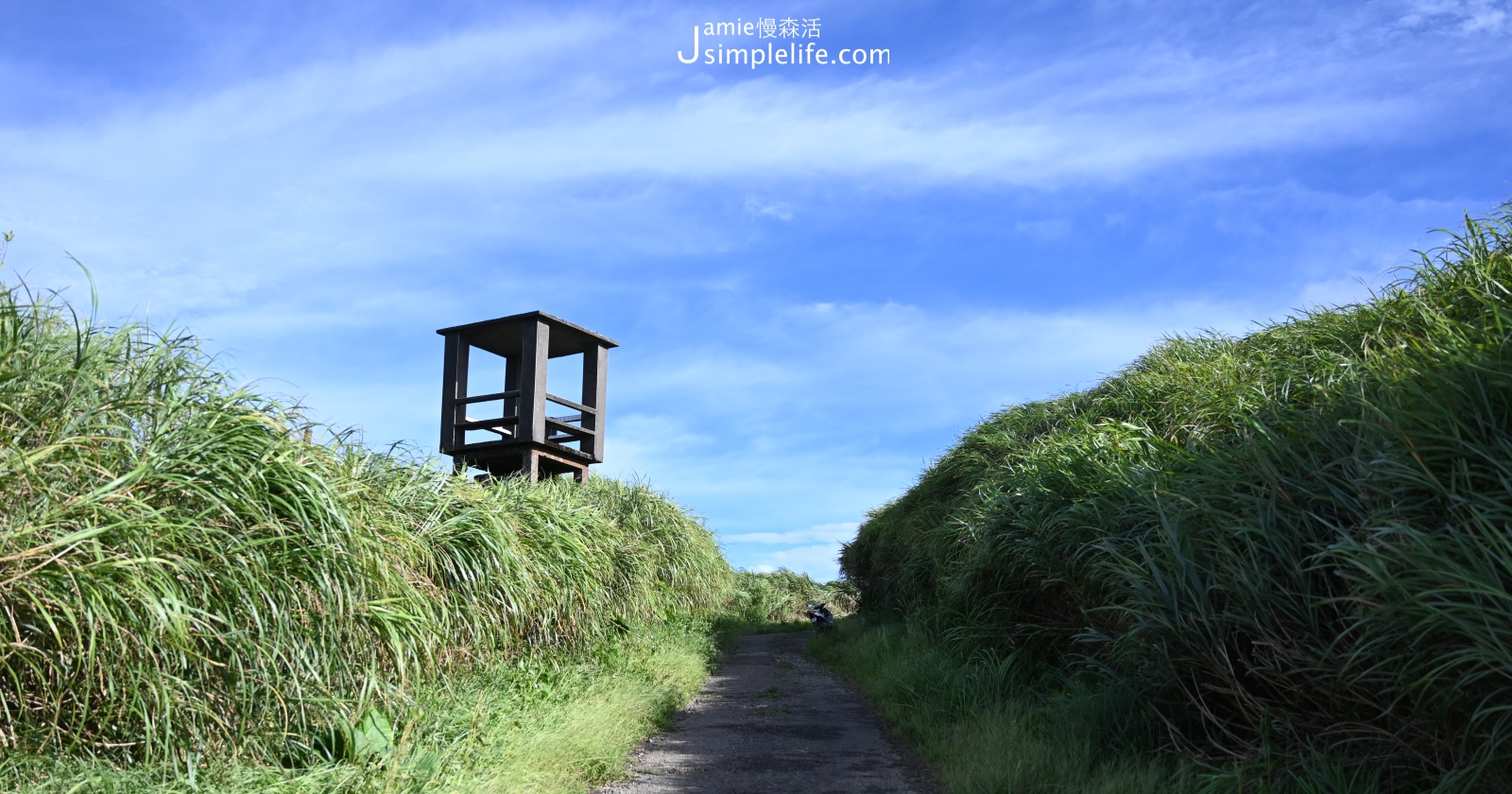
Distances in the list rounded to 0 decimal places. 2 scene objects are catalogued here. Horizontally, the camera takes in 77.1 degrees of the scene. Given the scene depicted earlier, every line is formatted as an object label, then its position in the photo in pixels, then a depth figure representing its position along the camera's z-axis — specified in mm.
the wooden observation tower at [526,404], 16750
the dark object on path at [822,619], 17891
